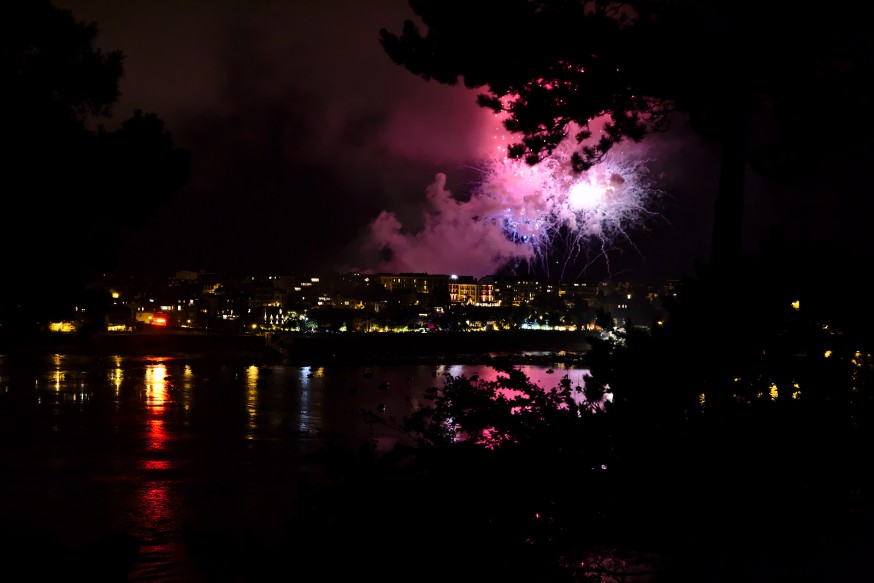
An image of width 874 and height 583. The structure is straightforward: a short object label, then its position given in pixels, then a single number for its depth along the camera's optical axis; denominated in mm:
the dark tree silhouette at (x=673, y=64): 10023
